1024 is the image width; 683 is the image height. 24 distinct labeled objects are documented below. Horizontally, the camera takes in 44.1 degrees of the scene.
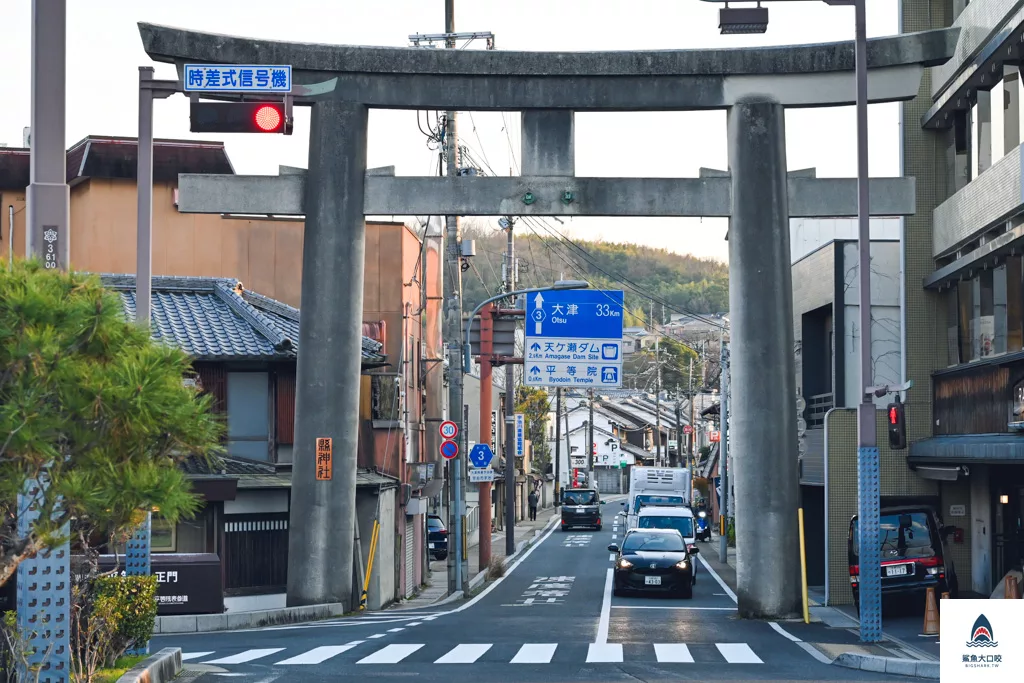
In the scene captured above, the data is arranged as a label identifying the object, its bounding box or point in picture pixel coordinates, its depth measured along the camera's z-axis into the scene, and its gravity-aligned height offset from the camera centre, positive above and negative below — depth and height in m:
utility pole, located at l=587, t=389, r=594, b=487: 100.76 -3.05
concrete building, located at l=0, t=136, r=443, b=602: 34.78 +4.78
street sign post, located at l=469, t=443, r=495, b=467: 34.53 -0.86
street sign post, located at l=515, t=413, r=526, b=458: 74.84 -0.68
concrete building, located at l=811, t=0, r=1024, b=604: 23.05 +2.38
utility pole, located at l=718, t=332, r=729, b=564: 45.42 -1.61
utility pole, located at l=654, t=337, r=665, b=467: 95.19 +2.04
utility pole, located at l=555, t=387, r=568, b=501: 80.00 +0.02
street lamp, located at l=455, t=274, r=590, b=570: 49.06 -2.71
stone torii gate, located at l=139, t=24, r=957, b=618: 24.53 +4.56
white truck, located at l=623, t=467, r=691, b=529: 53.19 -2.65
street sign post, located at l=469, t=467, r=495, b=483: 34.01 -1.36
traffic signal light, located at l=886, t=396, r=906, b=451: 18.67 -0.05
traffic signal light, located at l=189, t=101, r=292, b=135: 13.69 +3.33
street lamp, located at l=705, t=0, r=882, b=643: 18.84 -0.75
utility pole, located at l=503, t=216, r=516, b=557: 48.41 -0.79
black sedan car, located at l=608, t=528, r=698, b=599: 30.20 -3.45
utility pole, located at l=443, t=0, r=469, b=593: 32.06 +2.15
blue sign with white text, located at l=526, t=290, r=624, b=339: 35.47 +3.08
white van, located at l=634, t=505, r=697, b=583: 40.91 -3.14
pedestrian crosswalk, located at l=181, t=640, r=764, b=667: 16.44 -3.14
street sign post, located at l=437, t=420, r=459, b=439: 30.97 -0.13
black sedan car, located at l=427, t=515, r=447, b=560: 47.88 -4.32
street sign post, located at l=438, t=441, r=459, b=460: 30.86 -0.59
